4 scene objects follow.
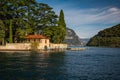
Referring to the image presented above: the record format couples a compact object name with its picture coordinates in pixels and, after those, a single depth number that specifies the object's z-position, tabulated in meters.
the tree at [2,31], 48.89
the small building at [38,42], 49.43
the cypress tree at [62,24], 57.18
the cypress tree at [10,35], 50.23
